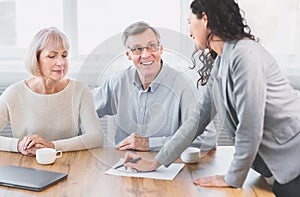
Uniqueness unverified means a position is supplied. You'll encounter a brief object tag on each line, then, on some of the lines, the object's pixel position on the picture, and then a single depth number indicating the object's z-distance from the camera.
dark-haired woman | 1.66
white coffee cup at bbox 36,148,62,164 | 2.00
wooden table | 1.71
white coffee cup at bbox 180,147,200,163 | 2.02
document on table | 1.87
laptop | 1.75
